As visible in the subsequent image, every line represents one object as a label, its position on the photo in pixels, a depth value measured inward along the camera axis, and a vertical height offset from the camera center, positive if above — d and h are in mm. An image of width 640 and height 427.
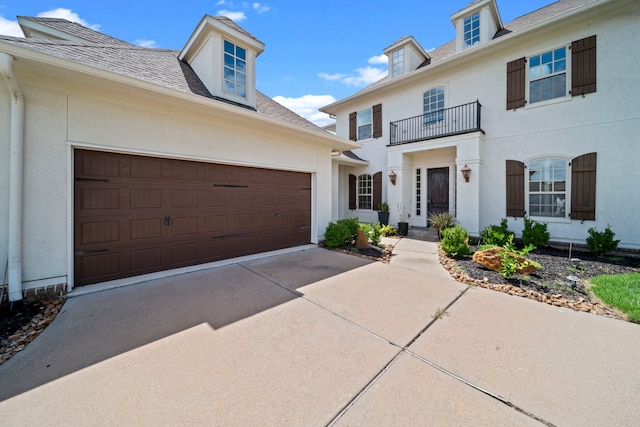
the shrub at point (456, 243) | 5824 -740
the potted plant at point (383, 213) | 9867 -77
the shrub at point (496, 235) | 6445 -621
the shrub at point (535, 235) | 6532 -607
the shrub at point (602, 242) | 5785 -707
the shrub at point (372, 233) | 7125 -637
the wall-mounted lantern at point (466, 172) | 7949 +1262
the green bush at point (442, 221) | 8039 -319
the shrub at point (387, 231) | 9219 -737
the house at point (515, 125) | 6191 +2689
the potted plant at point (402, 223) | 9148 -442
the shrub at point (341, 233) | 6824 -620
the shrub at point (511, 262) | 4324 -901
